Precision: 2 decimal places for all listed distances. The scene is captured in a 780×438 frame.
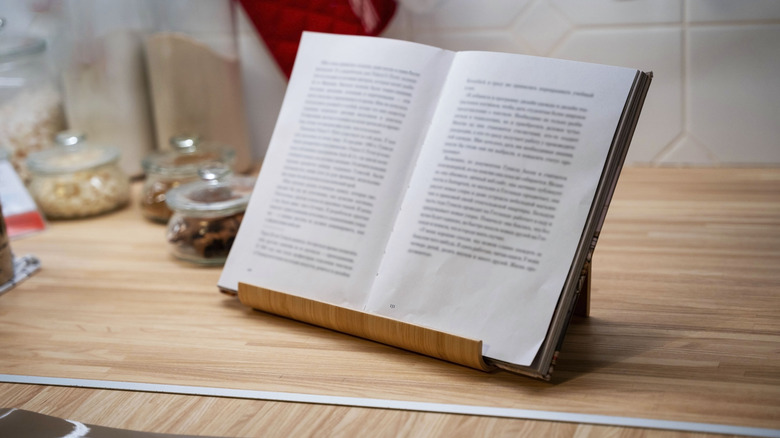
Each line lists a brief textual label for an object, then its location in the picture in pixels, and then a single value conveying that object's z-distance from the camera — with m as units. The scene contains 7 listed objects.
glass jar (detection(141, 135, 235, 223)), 1.15
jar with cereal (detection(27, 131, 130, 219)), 1.21
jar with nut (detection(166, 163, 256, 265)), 1.00
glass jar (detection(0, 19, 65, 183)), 1.26
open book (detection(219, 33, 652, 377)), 0.68
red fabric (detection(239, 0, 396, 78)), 1.25
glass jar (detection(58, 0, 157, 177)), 1.26
